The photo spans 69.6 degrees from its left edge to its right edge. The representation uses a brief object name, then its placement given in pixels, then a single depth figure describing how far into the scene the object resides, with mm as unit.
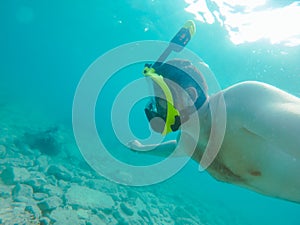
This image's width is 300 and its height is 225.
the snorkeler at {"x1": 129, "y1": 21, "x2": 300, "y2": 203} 446
